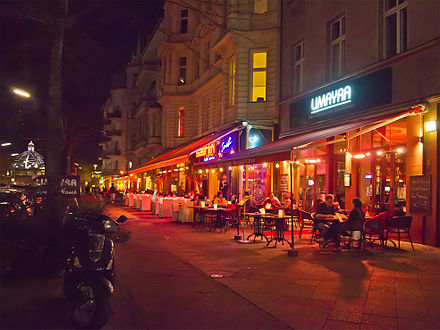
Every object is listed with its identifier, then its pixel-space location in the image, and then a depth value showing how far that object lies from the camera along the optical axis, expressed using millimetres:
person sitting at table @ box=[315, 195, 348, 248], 10863
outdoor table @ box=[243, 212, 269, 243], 12238
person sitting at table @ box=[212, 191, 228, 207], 16641
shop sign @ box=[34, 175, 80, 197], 9117
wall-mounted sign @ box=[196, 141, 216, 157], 21181
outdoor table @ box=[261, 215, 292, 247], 11523
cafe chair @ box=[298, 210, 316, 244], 12188
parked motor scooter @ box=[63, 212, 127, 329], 4914
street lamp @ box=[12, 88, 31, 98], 10781
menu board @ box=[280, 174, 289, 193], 18297
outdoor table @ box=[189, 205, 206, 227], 16045
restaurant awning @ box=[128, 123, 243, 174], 20188
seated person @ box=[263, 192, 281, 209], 15367
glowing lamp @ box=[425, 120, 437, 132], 11062
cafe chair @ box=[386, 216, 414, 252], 10625
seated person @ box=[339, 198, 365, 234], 10477
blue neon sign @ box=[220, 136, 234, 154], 21016
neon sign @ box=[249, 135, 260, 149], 20016
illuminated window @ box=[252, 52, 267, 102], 20438
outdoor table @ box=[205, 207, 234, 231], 15078
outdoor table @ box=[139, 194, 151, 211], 26422
